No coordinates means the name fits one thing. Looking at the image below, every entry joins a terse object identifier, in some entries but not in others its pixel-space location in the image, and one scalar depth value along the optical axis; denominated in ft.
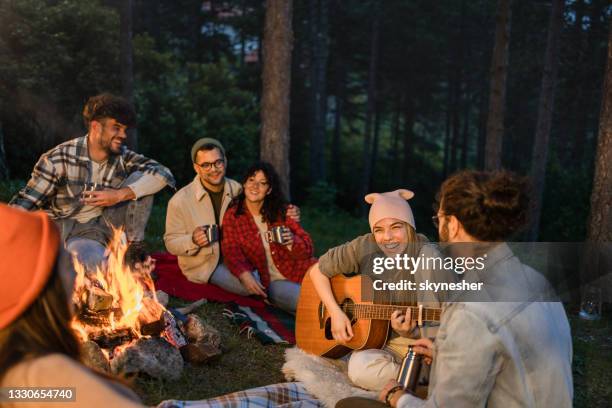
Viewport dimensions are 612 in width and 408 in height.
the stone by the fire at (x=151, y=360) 14.20
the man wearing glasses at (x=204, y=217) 21.08
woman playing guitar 13.99
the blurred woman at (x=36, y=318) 4.84
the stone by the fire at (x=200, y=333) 16.26
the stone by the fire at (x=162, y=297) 18.63
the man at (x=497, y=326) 7.79
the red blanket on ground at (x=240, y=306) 18.28
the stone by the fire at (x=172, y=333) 15.57
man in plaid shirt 18.21
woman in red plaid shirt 20.61
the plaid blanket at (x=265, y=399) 10.14
